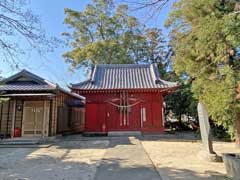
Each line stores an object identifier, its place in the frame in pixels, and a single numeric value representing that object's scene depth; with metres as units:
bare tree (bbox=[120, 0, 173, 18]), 3.57
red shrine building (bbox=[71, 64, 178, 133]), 12.71
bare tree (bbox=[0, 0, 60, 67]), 4.43
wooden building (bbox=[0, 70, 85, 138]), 11.16
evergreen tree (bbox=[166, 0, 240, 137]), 5.16
